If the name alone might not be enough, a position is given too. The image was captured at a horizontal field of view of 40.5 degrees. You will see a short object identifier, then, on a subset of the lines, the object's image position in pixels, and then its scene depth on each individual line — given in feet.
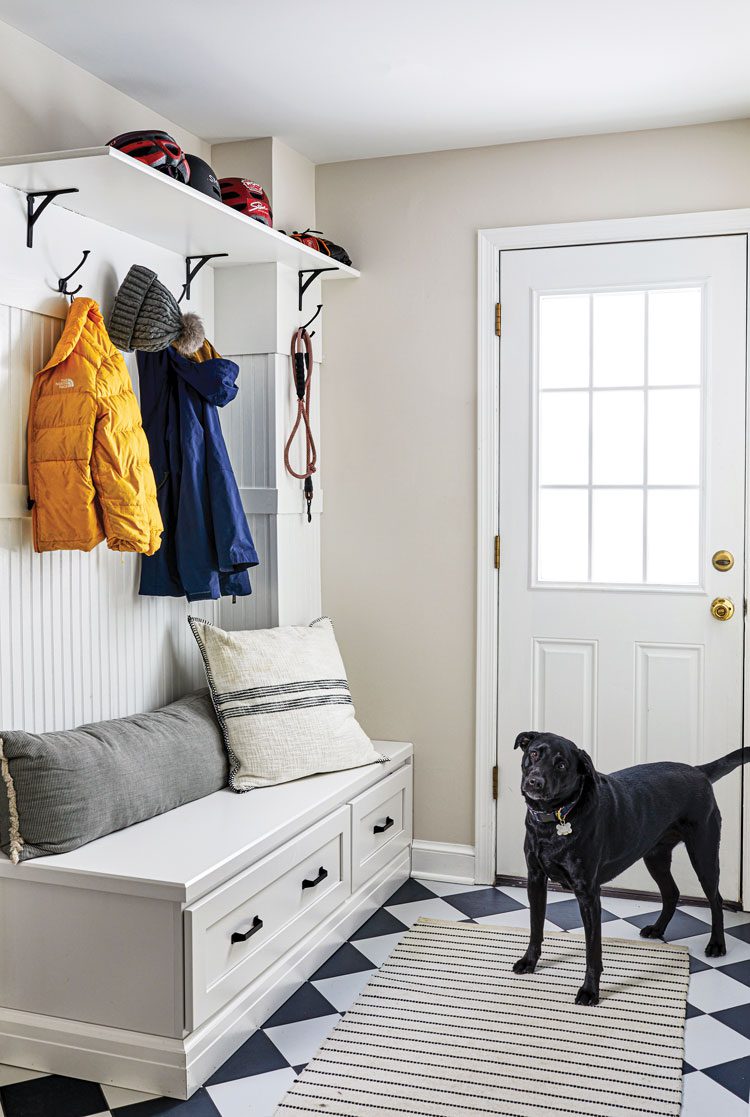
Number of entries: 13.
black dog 8.39
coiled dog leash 11.32
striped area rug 7.20
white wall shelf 7.54
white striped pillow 9.63
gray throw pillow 7.50
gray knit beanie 8.94
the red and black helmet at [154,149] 8.05
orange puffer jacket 7.96
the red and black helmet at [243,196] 9.75
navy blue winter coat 9.59
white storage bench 7.18
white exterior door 10.65
